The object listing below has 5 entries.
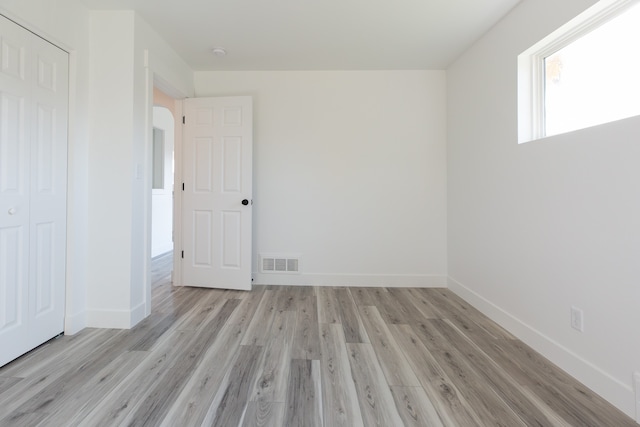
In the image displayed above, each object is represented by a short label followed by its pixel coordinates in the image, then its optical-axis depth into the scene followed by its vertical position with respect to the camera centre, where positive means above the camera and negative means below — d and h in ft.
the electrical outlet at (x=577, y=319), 5.29 -1.97
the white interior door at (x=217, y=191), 10.13 +0.87
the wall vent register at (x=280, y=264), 10.85 -1.89
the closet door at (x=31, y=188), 5.49 +0.55
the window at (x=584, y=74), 4.86 +2.93
